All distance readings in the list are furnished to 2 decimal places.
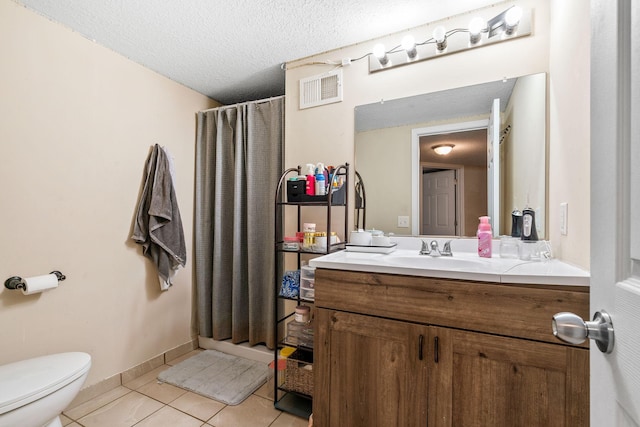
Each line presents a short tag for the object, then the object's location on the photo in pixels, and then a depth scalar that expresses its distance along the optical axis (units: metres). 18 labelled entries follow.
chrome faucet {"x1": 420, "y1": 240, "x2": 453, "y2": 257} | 1.51
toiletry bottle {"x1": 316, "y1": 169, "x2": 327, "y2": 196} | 1.73
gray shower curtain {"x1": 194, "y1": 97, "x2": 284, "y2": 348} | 2.24
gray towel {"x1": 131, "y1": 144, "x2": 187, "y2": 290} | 2.07
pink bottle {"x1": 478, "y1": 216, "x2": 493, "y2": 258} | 1.42
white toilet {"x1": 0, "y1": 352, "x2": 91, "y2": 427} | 1.13
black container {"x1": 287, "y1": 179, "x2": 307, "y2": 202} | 1.79
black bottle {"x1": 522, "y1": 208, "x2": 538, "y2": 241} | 1.33
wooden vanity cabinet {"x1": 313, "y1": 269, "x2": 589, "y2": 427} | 0.91
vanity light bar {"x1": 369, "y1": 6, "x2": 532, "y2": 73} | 1.46
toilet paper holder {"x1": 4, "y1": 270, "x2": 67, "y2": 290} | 1.47
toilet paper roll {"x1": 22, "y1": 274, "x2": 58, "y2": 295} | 1.48
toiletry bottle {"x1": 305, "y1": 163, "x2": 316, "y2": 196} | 1.77
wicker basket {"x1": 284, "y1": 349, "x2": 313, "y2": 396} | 1.69
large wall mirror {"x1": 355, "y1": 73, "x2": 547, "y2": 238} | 1.47
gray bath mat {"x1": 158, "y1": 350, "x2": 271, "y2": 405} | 1.86
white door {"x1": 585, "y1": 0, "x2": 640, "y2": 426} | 0.40
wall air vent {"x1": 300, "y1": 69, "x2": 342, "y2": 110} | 1.93
